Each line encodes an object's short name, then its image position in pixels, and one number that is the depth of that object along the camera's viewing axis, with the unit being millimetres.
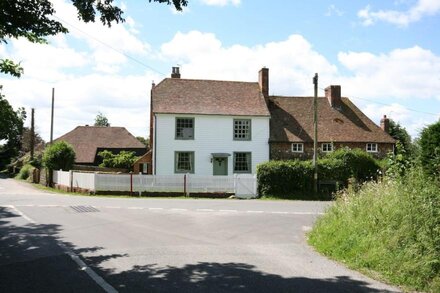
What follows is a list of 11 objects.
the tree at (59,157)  36969
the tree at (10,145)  80994
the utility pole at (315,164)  29625
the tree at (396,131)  49819
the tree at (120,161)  47312
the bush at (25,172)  51438
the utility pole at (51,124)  41762
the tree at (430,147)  10695
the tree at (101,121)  112750
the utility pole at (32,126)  49894
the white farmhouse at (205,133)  34969
